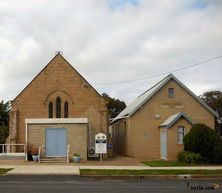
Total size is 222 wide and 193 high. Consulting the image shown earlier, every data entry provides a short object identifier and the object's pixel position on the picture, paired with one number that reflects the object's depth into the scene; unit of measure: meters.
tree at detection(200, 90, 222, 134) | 49.10
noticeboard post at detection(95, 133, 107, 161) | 21.39
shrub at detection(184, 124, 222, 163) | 19.13
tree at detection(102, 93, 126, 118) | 55.00
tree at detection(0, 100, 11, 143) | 39.29
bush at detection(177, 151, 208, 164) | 18.89
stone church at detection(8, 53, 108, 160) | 26.37
